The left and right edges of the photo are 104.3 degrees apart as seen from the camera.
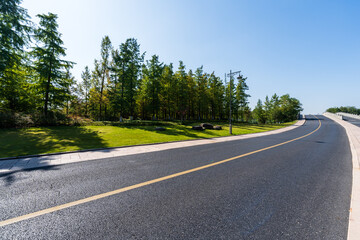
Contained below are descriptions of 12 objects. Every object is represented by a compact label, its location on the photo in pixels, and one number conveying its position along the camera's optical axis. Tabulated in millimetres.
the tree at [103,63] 27047
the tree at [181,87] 34781
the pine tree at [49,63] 18047
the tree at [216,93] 44500
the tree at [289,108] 64062
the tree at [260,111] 65688
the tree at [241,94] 47281
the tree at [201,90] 40906
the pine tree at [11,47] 14750
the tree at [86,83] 35344
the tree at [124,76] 24031
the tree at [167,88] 34938
